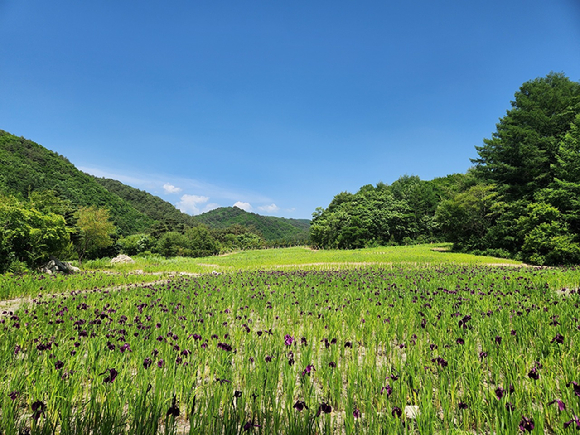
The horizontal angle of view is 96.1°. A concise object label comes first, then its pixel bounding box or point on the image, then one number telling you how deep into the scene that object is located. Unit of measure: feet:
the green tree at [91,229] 116.47
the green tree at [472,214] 121.29
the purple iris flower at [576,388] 7.20
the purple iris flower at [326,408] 7.08
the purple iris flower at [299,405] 7.16
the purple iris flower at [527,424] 6.44
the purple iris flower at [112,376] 8.84
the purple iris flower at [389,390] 8.66
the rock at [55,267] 58.78
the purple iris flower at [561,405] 6.87
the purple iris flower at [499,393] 7.76
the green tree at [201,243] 237.10
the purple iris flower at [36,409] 7.06
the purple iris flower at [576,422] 6.59
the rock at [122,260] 94.94
